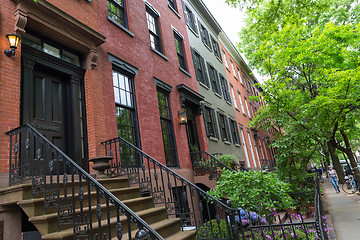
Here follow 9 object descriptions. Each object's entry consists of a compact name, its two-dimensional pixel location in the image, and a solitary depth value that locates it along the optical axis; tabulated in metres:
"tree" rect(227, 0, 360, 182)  9.13
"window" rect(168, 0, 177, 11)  12.40
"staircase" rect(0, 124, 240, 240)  3.15
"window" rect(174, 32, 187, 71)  11.78
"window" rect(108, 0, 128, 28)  7.78
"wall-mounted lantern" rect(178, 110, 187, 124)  9.31
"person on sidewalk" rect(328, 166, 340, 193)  15.83
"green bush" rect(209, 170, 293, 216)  5.29
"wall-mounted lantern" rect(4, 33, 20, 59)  4.26
